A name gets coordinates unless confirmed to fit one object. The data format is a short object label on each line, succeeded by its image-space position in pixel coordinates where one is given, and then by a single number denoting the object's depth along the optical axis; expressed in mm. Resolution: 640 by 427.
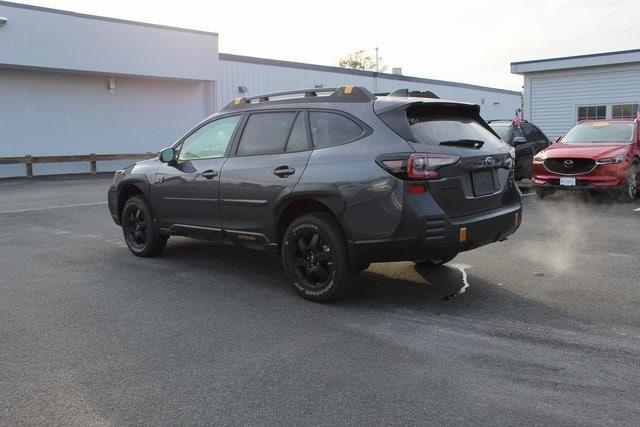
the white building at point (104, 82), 18781
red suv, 10945
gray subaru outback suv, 4719
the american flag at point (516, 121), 14547
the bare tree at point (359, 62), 87750
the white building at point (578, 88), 20578
